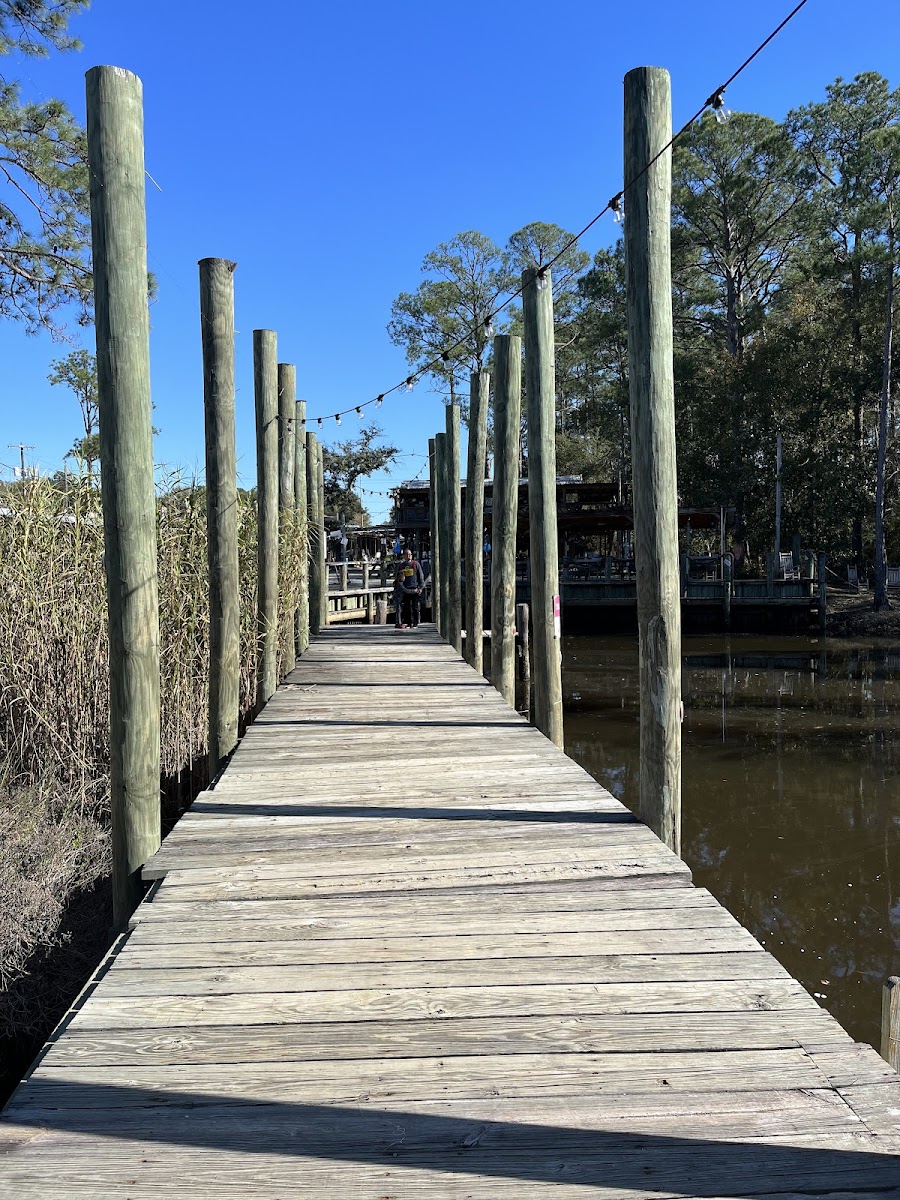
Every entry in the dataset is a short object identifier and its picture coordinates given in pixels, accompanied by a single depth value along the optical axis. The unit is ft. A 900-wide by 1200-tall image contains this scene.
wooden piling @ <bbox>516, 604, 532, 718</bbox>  48.84
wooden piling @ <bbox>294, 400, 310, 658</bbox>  34.71
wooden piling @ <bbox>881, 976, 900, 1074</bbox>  8.43
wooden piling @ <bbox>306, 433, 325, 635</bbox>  44.42
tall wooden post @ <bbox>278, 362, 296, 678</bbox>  31.94
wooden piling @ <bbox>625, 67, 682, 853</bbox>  13.62
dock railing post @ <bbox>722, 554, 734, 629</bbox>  87.45
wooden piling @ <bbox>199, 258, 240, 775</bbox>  19.47
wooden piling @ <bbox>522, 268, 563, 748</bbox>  23.09
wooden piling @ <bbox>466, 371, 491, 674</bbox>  37.29
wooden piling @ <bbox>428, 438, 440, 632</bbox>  53.57
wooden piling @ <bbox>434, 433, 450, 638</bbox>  48.60
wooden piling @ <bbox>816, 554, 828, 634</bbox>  85.10
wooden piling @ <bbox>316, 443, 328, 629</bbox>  45.61
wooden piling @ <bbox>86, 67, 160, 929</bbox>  12.01
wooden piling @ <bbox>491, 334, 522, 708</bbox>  29.50
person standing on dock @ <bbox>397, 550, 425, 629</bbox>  51.78
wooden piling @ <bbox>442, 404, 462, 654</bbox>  42.45
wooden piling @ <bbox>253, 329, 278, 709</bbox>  25.03
